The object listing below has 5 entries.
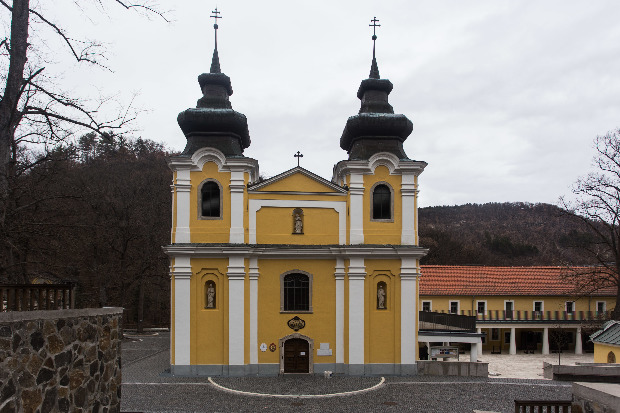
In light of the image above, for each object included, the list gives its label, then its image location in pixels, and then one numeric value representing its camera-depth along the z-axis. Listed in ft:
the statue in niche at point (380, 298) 64.80
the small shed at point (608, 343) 61.31
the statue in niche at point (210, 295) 62.90
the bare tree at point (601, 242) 83.97
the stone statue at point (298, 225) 65.41
